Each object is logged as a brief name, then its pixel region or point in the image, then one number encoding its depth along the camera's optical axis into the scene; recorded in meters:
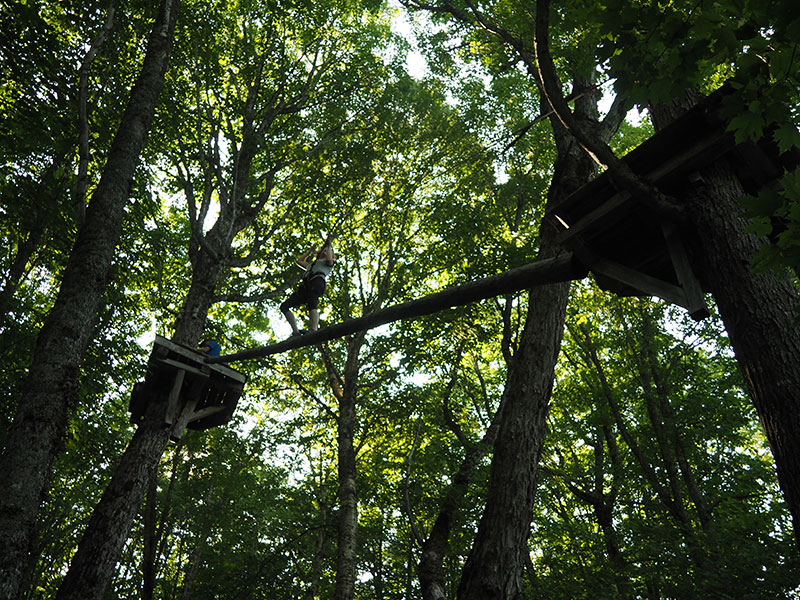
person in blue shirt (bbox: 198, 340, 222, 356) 8.09
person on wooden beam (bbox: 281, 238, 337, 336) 8.27
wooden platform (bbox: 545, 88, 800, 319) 3.26
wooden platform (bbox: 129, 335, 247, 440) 7.07
